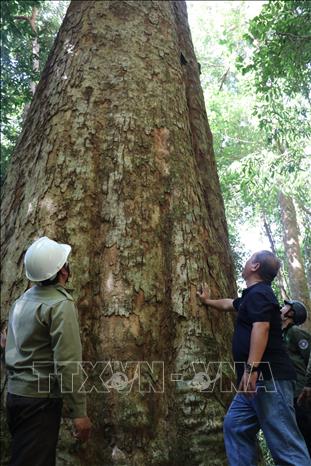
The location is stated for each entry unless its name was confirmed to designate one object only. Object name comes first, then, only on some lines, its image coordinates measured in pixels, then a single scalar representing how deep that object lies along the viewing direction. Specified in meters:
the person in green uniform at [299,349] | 3.87
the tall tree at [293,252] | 11.15
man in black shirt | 2.46
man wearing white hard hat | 2.17
